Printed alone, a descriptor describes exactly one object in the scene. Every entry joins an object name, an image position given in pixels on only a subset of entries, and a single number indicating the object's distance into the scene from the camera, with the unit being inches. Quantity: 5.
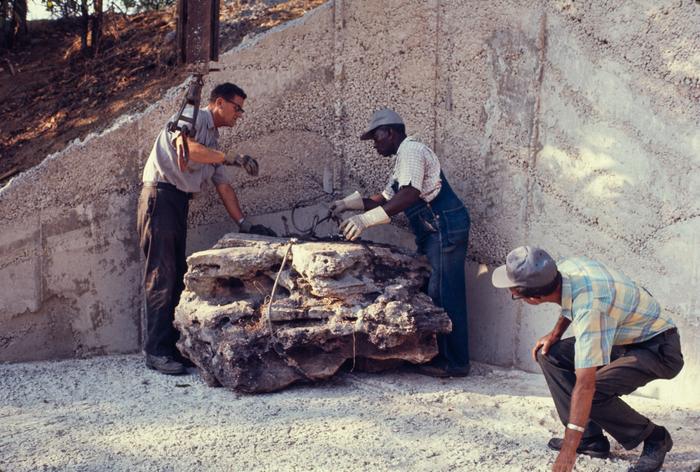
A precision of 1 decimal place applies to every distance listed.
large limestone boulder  197.8
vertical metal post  213.2
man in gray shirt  215.0
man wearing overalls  207.3
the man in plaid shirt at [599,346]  140.4
